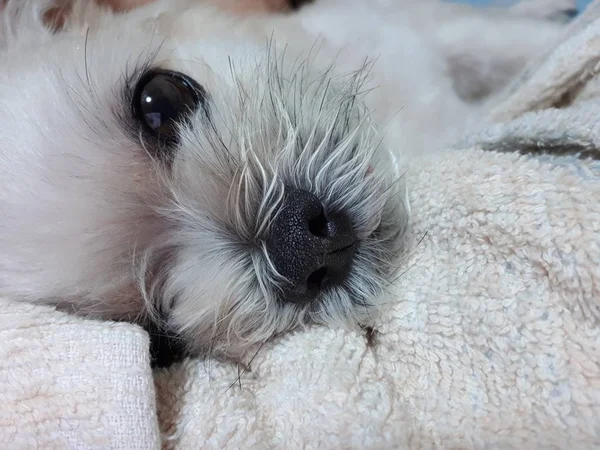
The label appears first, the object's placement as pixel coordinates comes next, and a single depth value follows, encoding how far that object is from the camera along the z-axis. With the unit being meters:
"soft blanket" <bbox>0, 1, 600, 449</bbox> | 0.08
